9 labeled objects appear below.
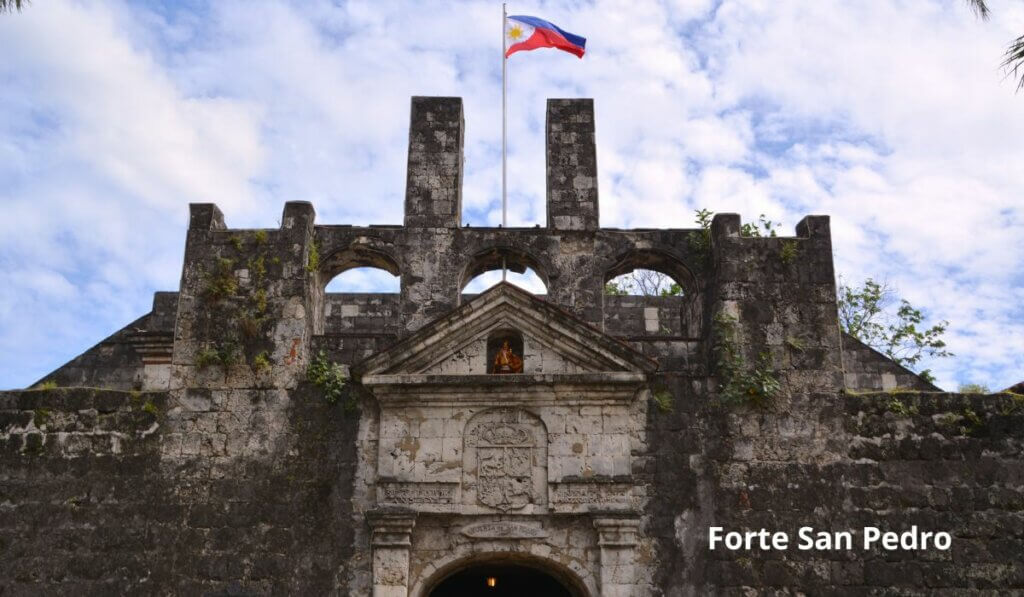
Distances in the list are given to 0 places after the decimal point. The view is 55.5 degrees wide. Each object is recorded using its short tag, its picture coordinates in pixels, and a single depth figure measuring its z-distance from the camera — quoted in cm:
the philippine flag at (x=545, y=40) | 1540
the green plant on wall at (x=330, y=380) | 1277
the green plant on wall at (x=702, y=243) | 1378
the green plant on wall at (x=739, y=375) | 1266
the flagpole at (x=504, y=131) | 1413
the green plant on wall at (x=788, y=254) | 1344
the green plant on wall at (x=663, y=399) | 1262
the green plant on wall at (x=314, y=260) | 1356
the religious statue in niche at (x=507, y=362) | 1290
